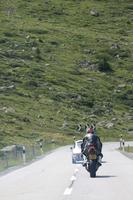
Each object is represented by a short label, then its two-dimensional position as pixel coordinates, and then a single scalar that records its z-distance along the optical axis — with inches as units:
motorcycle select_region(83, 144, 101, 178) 1044.5
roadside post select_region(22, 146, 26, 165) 1613.8
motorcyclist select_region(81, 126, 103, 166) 1073.5
